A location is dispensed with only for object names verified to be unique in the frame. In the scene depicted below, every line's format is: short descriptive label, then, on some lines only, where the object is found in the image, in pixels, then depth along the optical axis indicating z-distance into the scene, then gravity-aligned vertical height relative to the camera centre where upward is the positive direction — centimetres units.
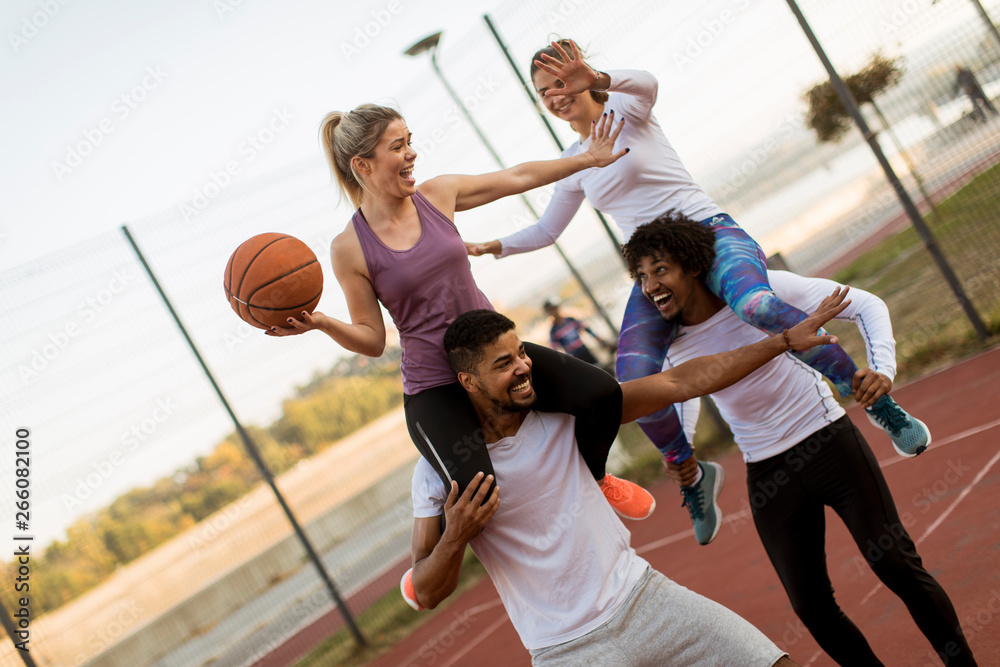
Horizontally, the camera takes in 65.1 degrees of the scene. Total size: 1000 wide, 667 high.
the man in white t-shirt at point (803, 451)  252 -90
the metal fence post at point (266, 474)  705 -7
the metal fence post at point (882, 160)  583 -33
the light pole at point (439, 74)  745 +239
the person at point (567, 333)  870 -40
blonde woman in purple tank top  244 +28
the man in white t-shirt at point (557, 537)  212 -54
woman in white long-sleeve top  272 +9
